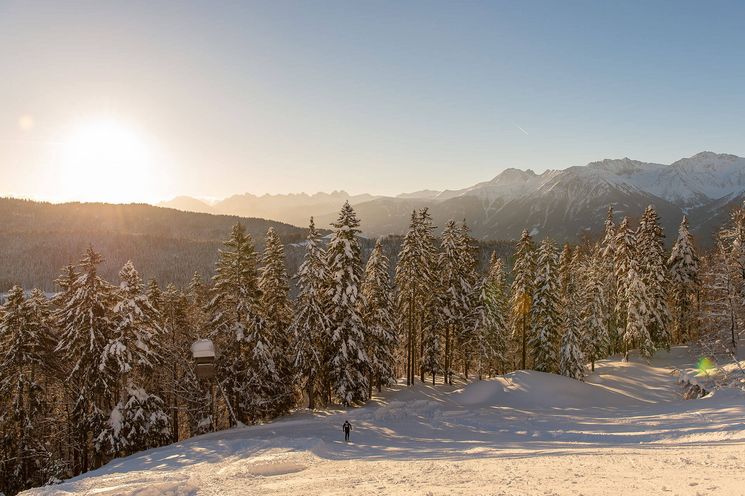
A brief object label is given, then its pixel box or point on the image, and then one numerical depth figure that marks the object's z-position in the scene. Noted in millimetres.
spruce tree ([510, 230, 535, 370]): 46512
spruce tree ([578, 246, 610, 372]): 49781
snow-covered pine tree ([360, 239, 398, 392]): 41531
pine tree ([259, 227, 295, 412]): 37188
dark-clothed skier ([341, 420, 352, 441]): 25562
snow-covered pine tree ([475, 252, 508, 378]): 46000
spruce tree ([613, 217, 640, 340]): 51000
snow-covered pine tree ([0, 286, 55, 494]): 30719
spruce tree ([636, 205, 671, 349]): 50094
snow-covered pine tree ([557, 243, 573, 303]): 46844
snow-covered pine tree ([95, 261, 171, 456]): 30812
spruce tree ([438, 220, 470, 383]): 44719
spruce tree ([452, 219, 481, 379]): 45938
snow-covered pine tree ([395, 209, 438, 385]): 42656
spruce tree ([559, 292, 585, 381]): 44594
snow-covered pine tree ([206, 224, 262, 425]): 35031
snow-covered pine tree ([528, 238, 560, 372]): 45219
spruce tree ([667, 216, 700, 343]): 54625
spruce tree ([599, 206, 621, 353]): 54531
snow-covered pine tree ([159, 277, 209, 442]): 36750
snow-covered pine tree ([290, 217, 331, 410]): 35500
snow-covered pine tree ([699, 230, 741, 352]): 38781
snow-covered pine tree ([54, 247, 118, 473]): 31250
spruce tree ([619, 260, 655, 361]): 48375
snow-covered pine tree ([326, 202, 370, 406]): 36188
